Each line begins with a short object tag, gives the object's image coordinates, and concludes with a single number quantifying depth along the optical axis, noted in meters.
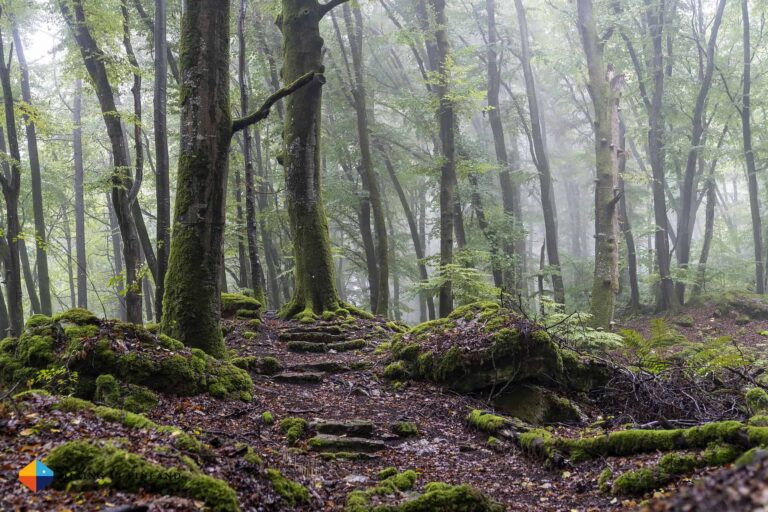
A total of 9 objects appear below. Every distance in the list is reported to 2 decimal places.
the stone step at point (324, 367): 7.82
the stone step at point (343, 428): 5.44
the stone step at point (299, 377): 7.29
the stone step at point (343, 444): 5.10
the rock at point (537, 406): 6.25
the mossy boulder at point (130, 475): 2.94
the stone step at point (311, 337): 9.37
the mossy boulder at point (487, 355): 6.53
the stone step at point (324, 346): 9.03
